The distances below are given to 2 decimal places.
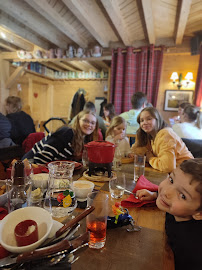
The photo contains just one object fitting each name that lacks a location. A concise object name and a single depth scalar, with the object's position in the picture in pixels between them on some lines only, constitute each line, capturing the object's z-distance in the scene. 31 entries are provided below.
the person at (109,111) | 4.08
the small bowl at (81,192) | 0.99
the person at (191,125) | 2.85
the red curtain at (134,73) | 4.10
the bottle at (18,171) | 0.98
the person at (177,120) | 3.45
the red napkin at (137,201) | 0.98
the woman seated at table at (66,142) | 1.81
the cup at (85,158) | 1.62
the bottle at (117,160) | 1.63
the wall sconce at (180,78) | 4.38
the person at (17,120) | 3.15
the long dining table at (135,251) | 0.59
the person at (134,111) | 3.41
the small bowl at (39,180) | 1.02
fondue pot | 1.30
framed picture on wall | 4.59
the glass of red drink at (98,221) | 0.68
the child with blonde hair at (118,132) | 2.39
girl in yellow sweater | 1.67
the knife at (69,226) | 0.65
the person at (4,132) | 2.49
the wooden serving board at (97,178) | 1.29
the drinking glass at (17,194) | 0.82
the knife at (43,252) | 0.53
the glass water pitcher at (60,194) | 0.86
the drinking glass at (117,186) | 1.08
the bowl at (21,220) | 0.57
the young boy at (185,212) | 0.70
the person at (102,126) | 3.17
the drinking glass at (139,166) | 1.45
